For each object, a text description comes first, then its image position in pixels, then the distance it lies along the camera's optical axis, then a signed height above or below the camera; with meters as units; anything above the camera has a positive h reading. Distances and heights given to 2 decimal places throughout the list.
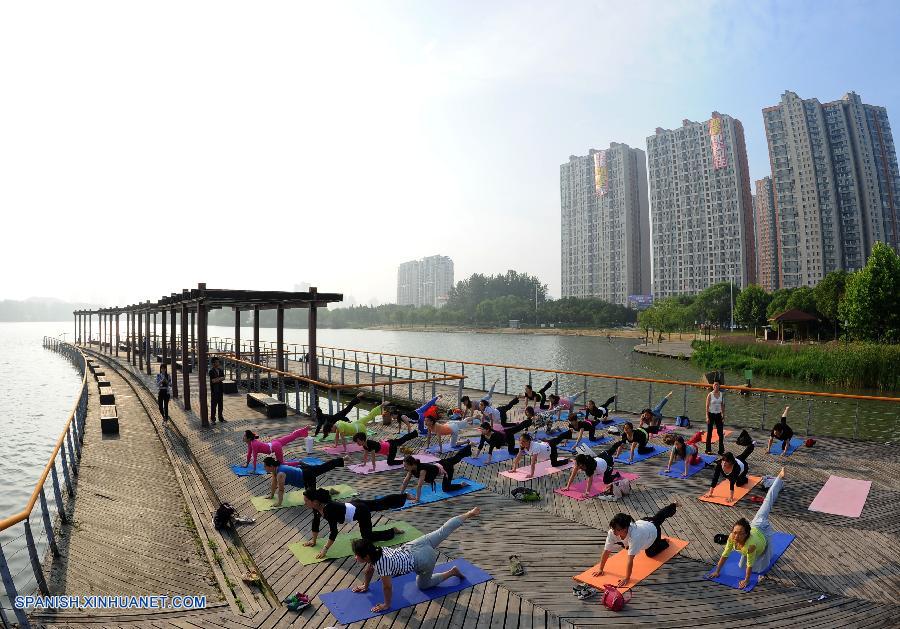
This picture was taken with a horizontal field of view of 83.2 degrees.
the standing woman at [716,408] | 10.70 -1.99
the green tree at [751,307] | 71.31 +1.22
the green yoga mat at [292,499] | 7.99 -2.98
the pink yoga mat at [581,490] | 8.40 -2.96
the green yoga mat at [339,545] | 6.25 -2.96
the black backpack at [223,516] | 7.30 -2.88
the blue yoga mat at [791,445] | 11.10 -2.92
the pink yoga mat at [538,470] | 9.34 -2.94
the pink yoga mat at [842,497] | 7.74 -2.96
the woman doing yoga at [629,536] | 5.57 -2.48
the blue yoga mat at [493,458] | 10.38 -2.98
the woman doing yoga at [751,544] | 5.54 -2.54
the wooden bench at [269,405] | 14.73 -2.66
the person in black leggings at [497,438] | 10.36 -2.53
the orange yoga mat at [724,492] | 8.07 -2.92
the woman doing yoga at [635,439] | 10.48 -2.60
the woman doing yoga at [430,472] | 8.18 -2.57
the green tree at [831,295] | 52.53 +2.15
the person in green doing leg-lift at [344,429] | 11.05 -2.50
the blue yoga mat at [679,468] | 9.57 -2.96
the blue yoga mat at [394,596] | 5.04 -2.94
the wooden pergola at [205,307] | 14.35 +0.38
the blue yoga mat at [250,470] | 9.58 -2.96
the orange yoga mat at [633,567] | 5.60 -2.95
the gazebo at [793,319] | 48.65 -0.35
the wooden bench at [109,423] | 13.55 -2.86
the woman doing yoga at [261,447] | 9.48 -2.47
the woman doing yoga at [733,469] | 7.89 -2.47
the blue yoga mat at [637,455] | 10.59 -2.99
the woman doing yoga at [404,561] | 5.11 -2.53
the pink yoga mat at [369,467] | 9.77 -2.96
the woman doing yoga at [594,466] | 8.08 -2.48
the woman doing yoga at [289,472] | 8.02 -2.51
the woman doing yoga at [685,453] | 9.55 -2.63
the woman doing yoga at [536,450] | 9.32 -2.51
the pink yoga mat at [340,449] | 11.20 -2.98
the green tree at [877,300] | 38.03 +1.16
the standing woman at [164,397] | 15.06 -2.38
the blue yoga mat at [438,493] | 8.16 -2.96
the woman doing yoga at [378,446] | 9.64 -2.56
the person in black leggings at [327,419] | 12.25 -2.52
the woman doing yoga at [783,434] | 10.52 -2.46
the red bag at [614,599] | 5.06 -2.86
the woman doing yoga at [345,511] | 5.84 -2.40
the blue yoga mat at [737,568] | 5.61 -2.92
